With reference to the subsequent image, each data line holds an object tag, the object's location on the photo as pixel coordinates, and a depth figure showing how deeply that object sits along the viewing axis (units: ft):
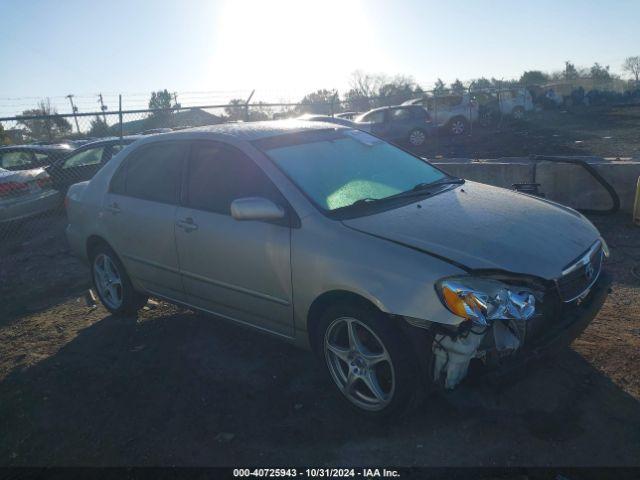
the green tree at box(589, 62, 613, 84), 192.39
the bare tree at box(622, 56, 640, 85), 301.43
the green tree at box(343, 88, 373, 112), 92.63
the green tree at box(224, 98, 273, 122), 54.34
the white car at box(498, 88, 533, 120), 88.43
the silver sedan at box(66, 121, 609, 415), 8.73
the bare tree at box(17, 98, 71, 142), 57.19
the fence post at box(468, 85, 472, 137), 71.58
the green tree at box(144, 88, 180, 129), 61.53
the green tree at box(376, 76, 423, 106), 99.28
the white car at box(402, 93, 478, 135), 72.38
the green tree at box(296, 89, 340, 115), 55.11
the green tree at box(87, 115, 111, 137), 66.80
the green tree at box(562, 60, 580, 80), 212.86
